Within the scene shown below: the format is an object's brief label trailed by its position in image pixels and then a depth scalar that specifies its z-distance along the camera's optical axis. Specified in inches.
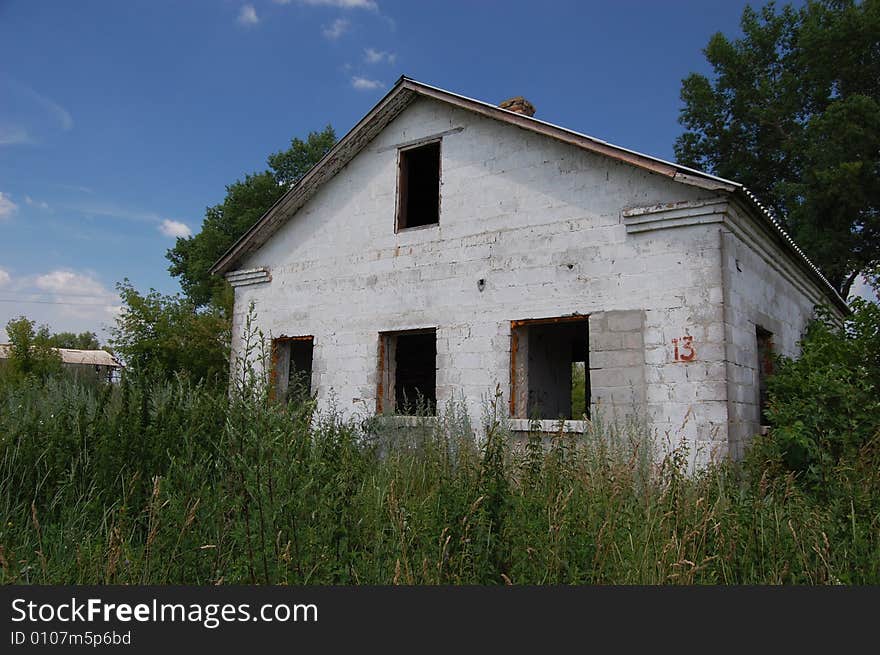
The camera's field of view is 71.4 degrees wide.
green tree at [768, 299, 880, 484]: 259.0
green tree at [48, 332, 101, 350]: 3444.9
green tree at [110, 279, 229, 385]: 678.5
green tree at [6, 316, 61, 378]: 721.0
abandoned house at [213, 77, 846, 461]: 278.8
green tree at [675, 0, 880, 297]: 727.7
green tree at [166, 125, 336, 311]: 1253.7
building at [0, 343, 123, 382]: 1724.9
